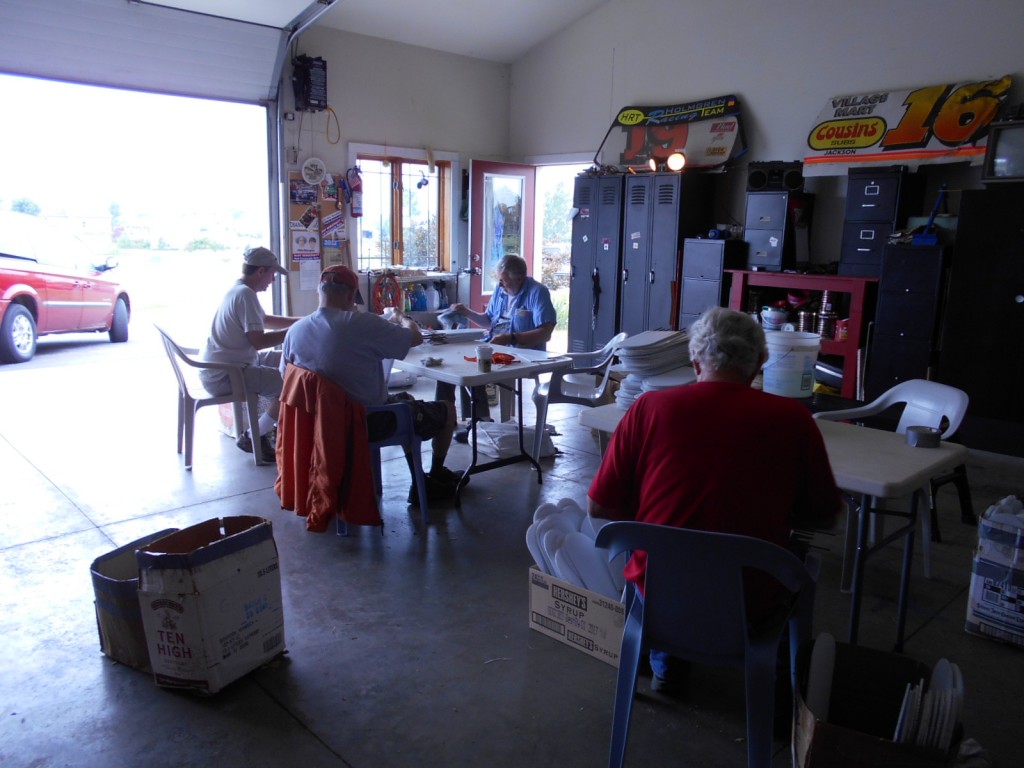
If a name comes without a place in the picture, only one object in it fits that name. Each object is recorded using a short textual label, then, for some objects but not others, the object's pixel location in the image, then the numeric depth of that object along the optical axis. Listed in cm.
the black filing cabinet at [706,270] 707
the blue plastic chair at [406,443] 366
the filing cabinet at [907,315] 557
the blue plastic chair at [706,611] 177
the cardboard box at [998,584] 271
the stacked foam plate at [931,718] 166
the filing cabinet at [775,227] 666
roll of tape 267
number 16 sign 574
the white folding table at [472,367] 386
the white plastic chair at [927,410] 331
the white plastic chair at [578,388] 452
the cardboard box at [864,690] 196
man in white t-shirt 462
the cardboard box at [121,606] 241
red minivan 763
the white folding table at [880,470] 233
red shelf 616
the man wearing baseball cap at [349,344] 341
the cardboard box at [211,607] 226
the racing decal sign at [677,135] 734
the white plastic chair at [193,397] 461
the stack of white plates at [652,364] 294
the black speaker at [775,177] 674
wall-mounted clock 769
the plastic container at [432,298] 865
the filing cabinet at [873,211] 595
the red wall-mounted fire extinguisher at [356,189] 805
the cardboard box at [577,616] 258
